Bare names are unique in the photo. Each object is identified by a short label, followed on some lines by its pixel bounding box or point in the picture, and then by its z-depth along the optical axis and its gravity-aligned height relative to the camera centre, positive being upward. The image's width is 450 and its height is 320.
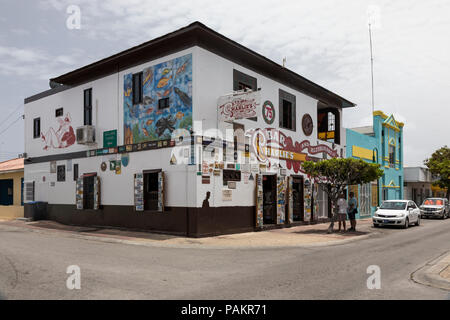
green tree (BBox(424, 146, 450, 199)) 41.00 +0.86
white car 20.52 -2.14
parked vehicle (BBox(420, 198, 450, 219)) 29.33 -2.61
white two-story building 15.41 +1.63
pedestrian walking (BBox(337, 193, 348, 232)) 17.77 -1.57
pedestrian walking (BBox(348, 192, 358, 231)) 17.95 -1.64
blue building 28.03 +1.59
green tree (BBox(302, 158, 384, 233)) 17.30 +0.15
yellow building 24.64 -0.73
